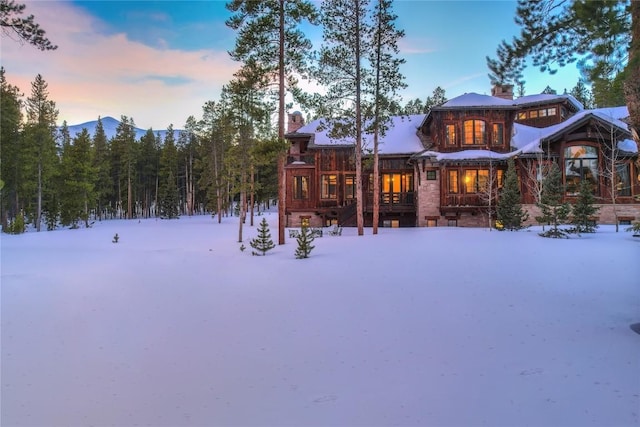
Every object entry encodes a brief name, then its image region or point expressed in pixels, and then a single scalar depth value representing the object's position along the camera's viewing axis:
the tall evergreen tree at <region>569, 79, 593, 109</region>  48.99
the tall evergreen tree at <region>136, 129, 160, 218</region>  55.12
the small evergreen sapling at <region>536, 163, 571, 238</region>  15.07
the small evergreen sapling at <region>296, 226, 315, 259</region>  12.09
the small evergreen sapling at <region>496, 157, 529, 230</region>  17.98
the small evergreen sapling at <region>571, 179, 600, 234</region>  15.48
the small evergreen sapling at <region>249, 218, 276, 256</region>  13.54
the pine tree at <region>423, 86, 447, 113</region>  51.50
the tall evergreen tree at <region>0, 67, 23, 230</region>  30.22
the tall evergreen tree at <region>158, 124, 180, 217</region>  47.59
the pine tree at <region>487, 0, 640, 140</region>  4.79
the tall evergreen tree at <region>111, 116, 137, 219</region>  48.28
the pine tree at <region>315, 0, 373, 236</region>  18.75
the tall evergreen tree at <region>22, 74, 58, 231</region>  30.28
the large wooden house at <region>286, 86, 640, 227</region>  21.89
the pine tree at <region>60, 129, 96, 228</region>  34.56
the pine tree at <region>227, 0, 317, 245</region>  16.28
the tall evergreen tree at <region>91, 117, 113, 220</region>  47.72
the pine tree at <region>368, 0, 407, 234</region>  18.92
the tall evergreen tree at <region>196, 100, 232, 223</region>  38.66
